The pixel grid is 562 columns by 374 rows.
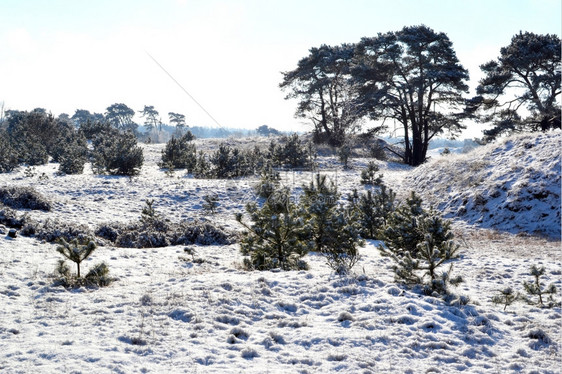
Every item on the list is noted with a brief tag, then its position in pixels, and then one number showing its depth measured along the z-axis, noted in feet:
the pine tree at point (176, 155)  88.93
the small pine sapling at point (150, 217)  42.63
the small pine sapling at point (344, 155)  89.81
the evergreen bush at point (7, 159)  74.69
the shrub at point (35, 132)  101.00
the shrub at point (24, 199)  44.37
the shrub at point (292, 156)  89.71
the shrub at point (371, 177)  68.95
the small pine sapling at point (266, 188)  28.43
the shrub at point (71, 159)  73.92
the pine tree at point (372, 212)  42.91
